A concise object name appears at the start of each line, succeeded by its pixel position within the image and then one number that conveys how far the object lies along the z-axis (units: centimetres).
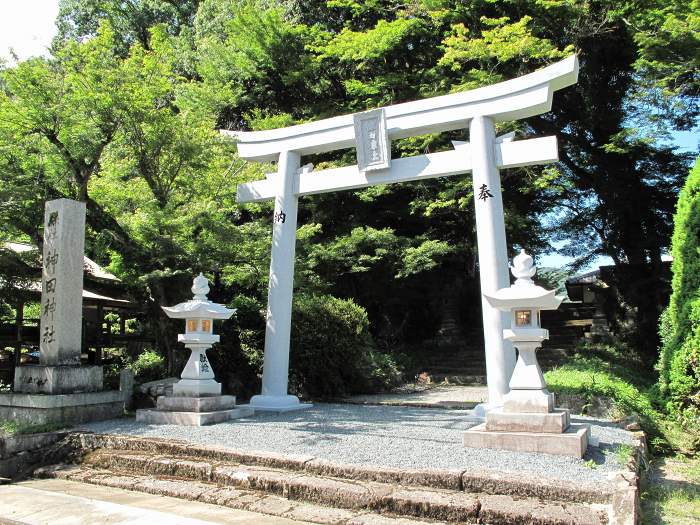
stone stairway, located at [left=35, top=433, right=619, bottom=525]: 420
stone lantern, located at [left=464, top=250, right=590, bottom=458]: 568
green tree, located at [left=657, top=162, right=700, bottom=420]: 875
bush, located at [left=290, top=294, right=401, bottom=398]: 1161
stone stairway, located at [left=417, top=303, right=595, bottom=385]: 1572
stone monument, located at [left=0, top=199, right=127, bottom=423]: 792
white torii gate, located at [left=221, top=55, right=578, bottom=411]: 803
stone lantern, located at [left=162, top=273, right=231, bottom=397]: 826
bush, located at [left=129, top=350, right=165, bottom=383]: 1154
